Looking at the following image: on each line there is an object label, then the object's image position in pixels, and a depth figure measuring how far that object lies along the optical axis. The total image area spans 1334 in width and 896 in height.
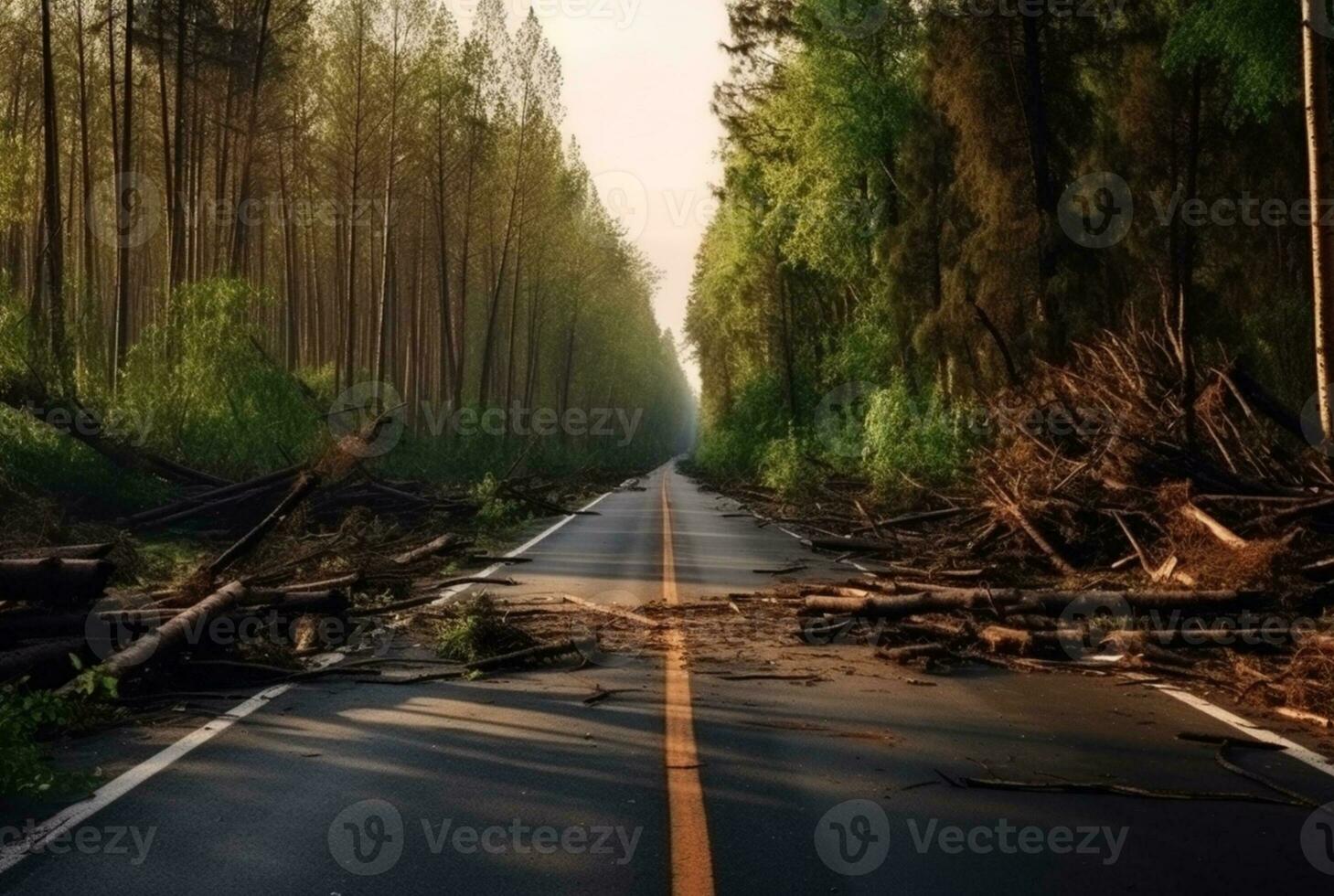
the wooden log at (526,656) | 9.58
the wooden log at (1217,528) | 10.63
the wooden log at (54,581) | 7.70
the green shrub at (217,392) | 22.66
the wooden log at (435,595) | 11.68
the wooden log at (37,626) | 7.86
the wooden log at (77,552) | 8.44
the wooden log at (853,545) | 18.11
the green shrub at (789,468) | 31.92
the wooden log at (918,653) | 9.98
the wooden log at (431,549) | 15.45
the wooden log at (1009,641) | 10.13
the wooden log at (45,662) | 7.33
